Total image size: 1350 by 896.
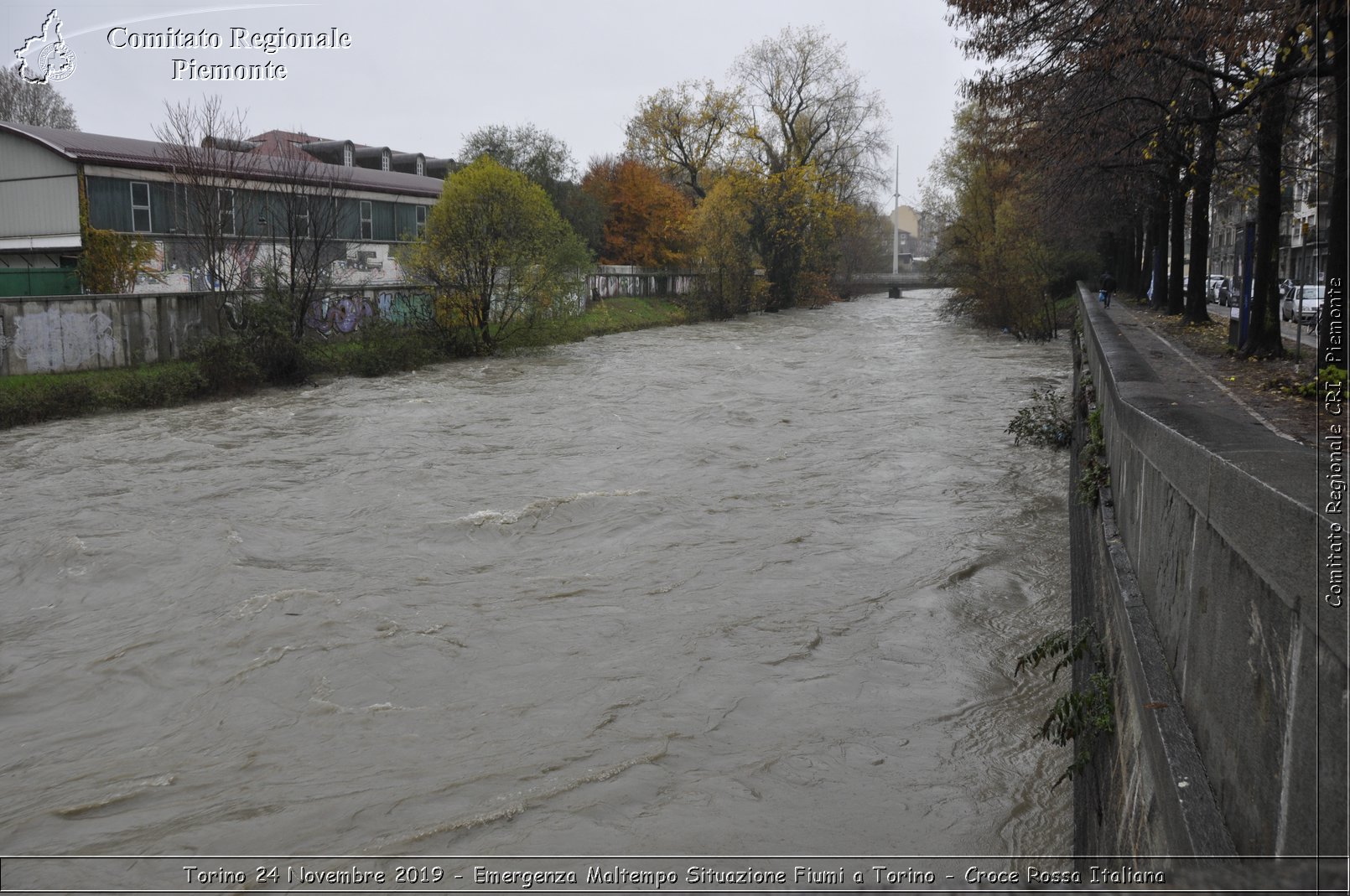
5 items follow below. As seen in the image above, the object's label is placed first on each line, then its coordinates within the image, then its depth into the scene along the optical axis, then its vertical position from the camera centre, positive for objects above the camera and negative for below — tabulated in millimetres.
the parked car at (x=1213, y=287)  45406 +1422
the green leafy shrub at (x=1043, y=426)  16766 -1586
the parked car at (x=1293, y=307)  30212 +381
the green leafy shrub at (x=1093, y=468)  8148 -1141
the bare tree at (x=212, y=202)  27781 +3263
